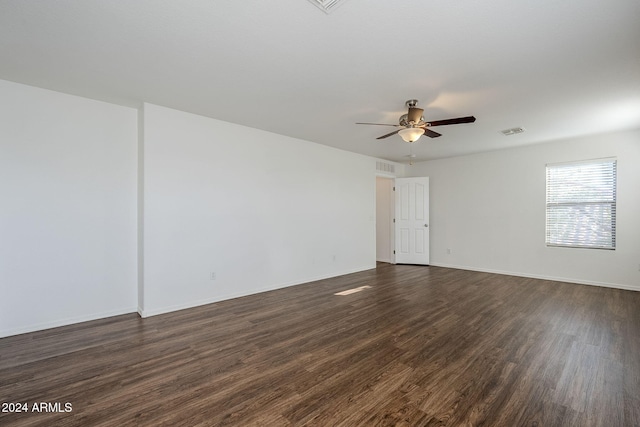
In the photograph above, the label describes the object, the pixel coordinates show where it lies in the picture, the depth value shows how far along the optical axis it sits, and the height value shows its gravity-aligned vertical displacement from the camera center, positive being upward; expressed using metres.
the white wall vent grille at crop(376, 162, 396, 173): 6.91 +1.15
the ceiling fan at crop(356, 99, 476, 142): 3.18 +1.05
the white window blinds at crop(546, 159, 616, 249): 4.84 +0.14
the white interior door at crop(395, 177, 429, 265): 7.00 -0.25
